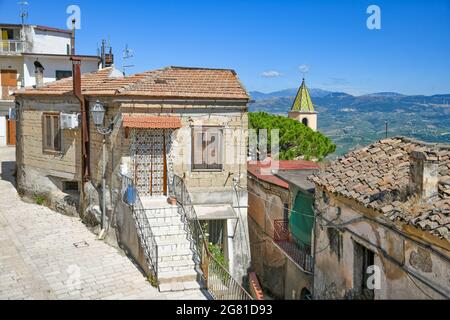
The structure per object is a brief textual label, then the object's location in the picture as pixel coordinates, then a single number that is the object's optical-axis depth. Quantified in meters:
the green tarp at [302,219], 15.01
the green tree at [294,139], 29.86
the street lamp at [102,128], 14.80
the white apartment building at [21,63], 34.00
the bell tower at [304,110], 51.82
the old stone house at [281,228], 15.42
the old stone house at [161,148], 15.02
